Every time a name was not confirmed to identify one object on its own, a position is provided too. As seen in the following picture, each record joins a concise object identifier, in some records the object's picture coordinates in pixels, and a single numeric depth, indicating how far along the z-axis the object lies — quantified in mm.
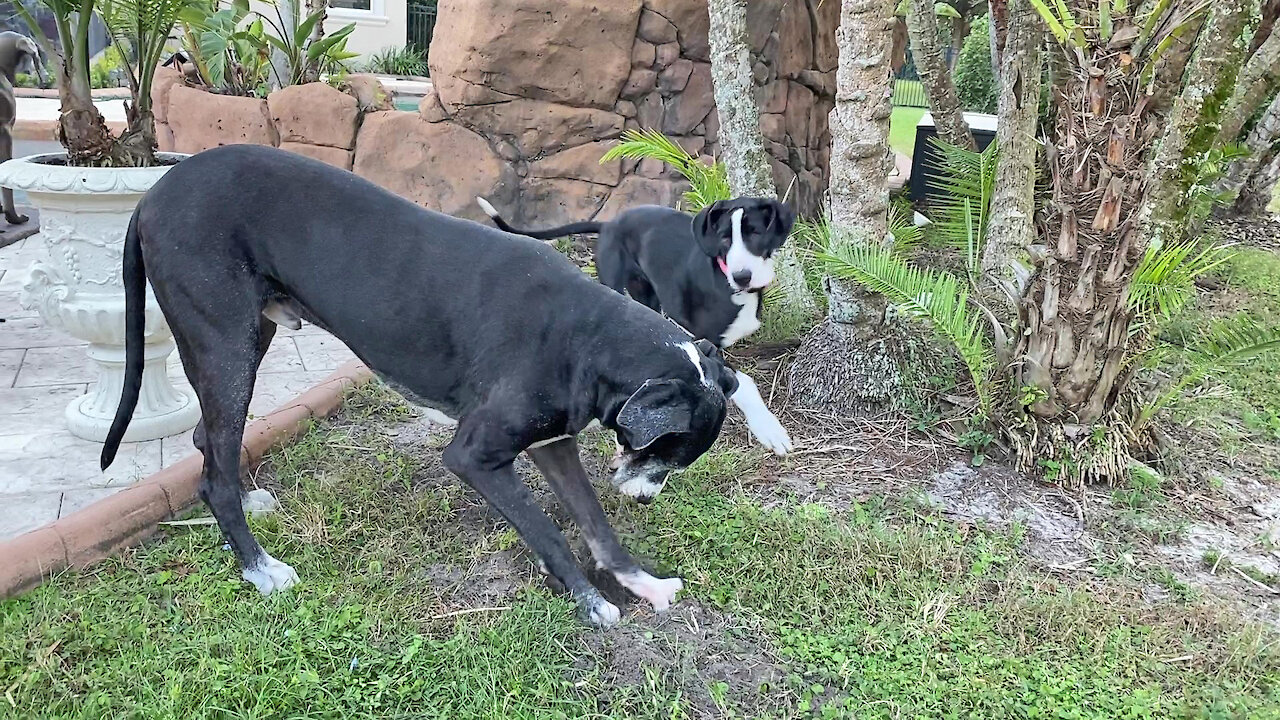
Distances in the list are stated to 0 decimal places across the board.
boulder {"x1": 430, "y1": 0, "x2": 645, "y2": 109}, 6023
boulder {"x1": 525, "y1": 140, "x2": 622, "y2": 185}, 6496
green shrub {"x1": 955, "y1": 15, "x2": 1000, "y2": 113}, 12250
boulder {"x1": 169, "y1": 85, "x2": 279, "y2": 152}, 6062
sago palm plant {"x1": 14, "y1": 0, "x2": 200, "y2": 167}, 3443
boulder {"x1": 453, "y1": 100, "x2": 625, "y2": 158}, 6316
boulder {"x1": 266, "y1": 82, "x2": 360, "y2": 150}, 6070
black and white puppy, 3723
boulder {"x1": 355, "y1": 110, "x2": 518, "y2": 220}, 6188
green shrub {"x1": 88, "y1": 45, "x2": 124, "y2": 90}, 11427
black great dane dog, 2482
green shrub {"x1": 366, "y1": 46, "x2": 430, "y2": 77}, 14852
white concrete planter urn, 3246
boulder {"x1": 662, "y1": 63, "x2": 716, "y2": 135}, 6562
